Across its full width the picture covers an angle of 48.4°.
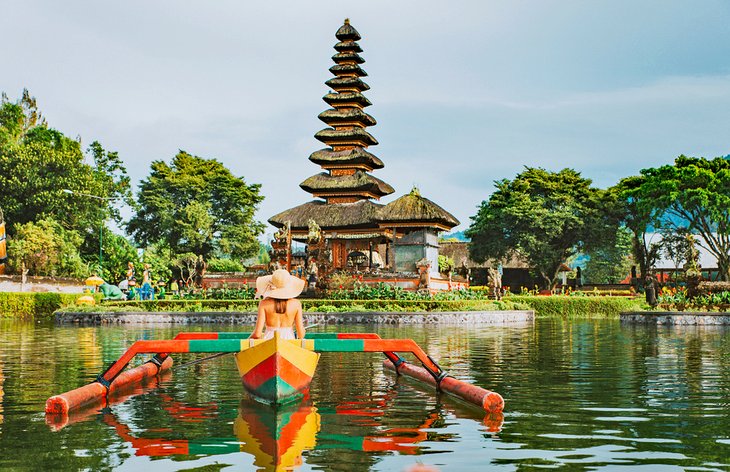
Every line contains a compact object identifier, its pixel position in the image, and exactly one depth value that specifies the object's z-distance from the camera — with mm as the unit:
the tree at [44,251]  52750
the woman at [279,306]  10992
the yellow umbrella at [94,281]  45844
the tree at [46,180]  57656
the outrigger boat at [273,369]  9859
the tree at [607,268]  77875
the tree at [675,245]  55812
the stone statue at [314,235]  40125
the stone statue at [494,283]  44416
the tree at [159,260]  60059
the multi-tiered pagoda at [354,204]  48625
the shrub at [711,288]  31906
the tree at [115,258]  59719
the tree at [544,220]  57438
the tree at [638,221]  50562
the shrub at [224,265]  62812
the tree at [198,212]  66500
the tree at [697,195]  45969
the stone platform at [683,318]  29781
